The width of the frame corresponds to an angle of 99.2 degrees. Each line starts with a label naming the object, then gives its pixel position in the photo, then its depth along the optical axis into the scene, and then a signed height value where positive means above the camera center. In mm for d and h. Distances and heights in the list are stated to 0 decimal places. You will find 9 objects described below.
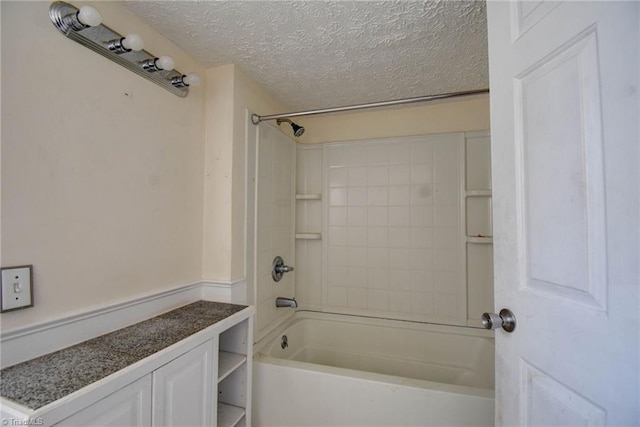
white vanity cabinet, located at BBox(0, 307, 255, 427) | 635 -532
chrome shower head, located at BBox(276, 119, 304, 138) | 1899 +635
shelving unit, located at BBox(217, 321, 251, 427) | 1346 -800
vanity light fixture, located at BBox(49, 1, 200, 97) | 900 +669
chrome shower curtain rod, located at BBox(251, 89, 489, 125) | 1345 +640
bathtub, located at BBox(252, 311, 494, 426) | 1295 -925
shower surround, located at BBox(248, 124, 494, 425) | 1947 -257
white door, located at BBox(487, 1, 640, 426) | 480 +25
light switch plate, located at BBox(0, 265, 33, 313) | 782 -201
